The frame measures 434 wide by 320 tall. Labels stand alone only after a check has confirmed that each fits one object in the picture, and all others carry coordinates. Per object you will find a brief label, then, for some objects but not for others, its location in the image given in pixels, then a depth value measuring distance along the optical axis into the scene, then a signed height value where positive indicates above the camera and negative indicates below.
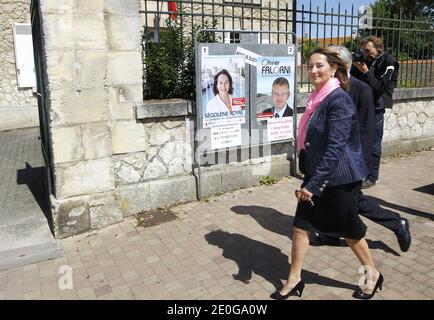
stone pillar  4.19 -0.09
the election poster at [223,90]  5.23 -0.04
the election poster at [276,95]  5.73 -0.13
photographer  4.89 +0.18
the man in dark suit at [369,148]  3.78 -0.57
